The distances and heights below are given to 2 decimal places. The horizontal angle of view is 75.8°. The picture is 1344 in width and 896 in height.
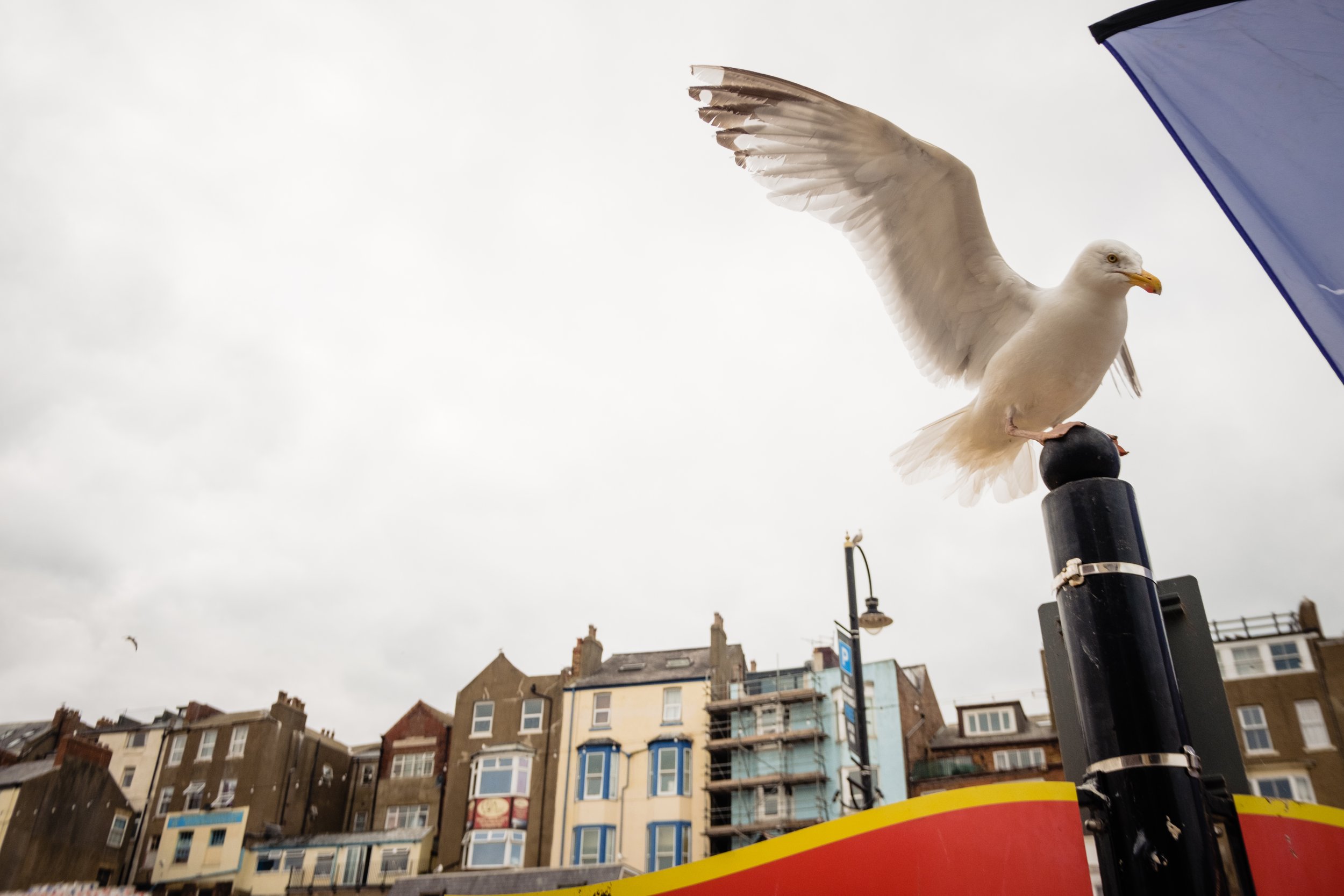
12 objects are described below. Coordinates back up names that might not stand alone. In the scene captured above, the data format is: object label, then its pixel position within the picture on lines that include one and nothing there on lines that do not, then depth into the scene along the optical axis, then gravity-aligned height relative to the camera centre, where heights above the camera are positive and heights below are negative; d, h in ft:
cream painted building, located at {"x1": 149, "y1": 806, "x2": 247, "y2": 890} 115.55 -8.98
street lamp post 38.01 +6.17
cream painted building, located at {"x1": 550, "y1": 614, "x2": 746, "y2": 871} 104.99 +1.95
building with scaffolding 102.12 +3.43
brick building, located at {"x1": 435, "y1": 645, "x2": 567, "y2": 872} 107.14 +1.08
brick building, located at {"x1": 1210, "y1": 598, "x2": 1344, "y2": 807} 82.07 +7.74
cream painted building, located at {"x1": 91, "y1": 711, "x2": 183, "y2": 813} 128.16 +3.70
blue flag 7.41 +5.85
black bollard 6.13 +0.62
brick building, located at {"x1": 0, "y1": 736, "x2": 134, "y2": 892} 105.81 -5.12
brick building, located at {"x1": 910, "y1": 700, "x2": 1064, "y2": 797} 94.43 +3.50
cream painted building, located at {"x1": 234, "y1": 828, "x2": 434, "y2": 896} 108.17 -9.76
